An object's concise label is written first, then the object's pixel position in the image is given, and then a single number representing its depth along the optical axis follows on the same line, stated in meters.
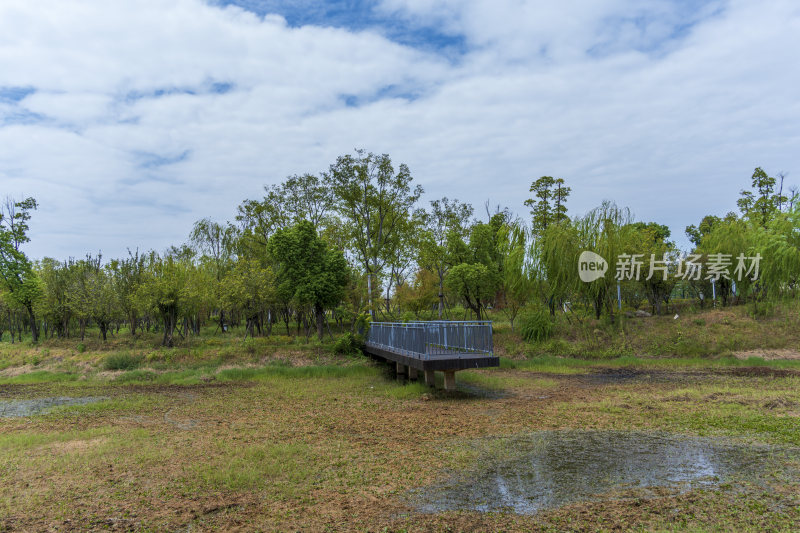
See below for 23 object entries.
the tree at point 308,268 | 25.42
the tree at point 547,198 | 39.97
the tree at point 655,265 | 29.94
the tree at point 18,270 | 32.41
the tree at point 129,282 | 28.61
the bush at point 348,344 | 24.38
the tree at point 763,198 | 38.84
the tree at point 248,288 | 25.70
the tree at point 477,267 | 29.12
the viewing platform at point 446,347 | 13.52
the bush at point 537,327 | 26.28
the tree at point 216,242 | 33.88
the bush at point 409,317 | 30.13
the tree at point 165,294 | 25.31
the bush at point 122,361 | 21.84
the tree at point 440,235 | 32.72
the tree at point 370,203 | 30.98
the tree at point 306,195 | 32.62
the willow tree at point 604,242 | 26.47
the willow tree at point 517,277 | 28.11
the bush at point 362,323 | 25.84
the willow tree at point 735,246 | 28.98
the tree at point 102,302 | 28.23
